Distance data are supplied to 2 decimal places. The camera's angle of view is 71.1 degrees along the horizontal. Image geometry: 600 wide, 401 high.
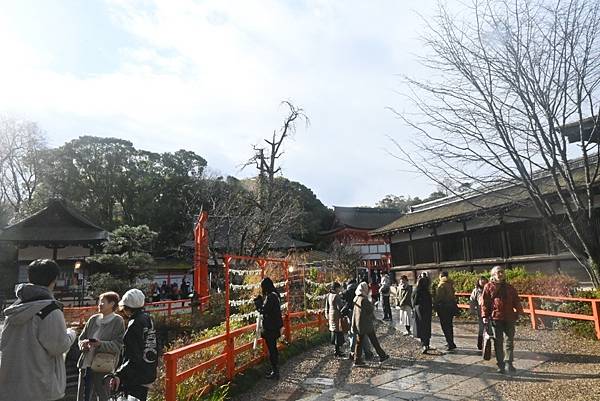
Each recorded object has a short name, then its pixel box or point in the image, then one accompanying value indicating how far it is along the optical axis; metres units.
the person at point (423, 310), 8.23
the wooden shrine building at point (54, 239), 21.92
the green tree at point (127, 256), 18.45
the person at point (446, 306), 8.18
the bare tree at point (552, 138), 7.95
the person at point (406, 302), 10.42
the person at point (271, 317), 6.96
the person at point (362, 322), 7.47
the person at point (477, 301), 7.95
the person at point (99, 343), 4.69
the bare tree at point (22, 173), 31.91
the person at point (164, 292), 24.31
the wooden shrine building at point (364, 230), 37.75
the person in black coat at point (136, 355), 4.31
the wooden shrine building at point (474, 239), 12.93
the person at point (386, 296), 13.23
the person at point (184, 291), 23.83
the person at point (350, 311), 8.11
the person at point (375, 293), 17.28
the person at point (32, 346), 2.95
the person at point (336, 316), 8.73
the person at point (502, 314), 6.31
